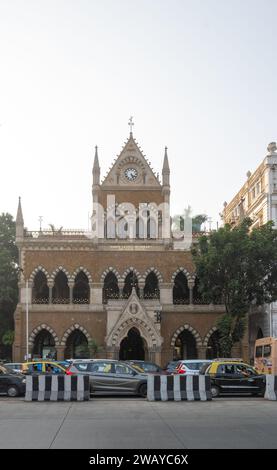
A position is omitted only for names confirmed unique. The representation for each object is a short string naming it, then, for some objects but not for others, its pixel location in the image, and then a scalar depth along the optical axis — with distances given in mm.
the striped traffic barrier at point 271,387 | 26172
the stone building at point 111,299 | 50594
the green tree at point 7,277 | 55250
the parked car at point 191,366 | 33094
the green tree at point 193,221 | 83125
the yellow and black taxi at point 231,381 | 28344
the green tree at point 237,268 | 43031
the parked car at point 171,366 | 39675
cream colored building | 50094
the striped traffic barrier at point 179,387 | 25875
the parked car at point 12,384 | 28875
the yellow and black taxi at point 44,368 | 31672
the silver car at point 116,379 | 27953
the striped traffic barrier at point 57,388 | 25875
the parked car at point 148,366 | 36719
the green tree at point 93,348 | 49556
